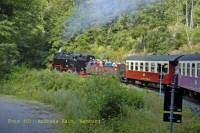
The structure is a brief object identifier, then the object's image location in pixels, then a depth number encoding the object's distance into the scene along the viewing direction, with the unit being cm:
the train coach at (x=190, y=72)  2420
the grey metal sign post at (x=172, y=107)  1084
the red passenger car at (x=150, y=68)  3089
